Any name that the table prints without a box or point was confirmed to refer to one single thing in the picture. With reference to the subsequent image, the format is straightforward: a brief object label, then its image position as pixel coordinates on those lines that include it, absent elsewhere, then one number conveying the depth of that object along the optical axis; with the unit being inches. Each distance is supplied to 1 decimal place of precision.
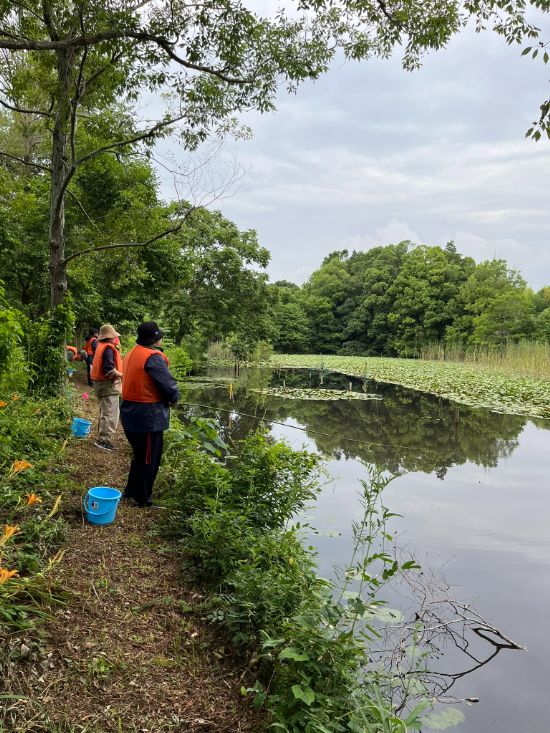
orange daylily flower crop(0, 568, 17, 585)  72.7
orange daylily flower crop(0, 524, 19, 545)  81.4
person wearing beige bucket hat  255.3
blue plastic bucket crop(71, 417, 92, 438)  249.6
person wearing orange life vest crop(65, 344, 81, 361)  409.7
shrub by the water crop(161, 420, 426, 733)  86.9
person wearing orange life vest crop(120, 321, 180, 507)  174.1
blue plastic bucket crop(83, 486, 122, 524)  152.6
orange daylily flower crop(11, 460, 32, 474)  105.8
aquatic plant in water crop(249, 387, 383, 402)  657.6
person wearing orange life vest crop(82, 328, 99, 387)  449.2
